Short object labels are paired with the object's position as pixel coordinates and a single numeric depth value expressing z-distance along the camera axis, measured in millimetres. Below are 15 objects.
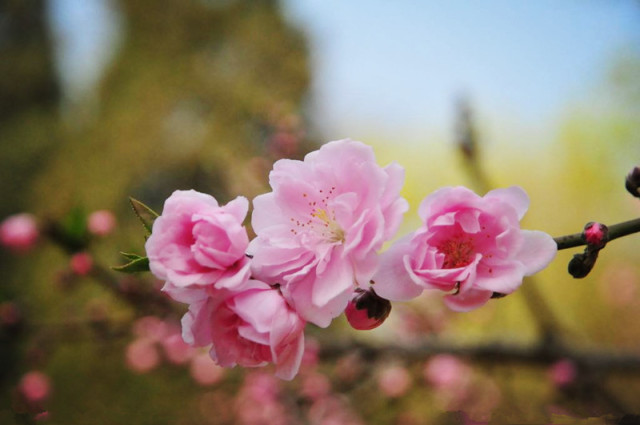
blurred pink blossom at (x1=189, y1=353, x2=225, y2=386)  1544
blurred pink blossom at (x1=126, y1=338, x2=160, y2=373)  1505
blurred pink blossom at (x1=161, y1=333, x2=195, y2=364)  1412
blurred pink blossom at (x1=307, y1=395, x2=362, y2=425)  1537
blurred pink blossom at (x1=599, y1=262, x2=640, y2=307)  2909
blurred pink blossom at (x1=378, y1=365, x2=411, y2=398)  1446
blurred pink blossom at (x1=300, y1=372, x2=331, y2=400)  1435
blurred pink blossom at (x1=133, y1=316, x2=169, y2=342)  1434
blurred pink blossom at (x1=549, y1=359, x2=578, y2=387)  1040
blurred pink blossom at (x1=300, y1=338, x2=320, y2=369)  1131
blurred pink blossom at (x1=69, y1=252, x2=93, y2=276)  477
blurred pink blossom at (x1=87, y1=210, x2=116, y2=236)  475
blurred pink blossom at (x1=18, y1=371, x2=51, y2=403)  1300
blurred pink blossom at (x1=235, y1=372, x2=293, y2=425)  1488
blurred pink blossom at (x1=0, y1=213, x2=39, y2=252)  1012
